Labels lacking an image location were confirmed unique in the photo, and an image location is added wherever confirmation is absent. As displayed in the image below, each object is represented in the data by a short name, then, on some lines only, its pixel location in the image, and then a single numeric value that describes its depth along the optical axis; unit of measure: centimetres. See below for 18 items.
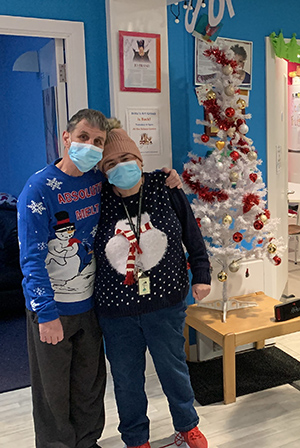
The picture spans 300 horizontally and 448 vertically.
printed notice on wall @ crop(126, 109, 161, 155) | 291
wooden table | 279
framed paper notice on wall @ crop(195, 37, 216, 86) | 310
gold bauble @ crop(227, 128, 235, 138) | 287
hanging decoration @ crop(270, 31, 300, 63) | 334
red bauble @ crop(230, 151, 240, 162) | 285
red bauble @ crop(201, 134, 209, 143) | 291
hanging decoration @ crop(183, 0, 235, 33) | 243
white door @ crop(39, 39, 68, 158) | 290
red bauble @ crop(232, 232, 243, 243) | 284
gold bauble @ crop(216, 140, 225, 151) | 289
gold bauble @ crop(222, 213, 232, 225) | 285
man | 195
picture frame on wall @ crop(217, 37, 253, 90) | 320
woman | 210
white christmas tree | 286
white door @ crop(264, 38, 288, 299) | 341
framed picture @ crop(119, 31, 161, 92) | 284
